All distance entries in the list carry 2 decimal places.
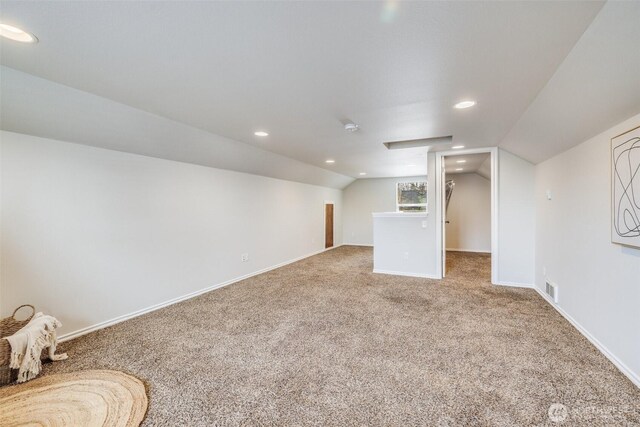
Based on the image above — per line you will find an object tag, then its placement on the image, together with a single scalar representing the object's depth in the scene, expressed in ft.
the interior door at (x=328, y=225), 26.73
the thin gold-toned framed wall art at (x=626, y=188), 6.07
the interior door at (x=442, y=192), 15.67
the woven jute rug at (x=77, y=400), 5.35
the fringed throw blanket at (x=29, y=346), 6.52
